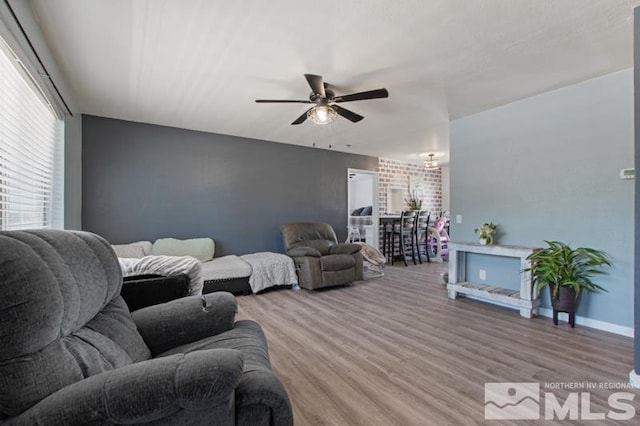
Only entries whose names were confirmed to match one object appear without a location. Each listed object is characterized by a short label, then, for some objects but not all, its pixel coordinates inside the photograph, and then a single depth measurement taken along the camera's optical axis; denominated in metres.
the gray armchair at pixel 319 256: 4.16
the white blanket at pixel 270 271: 4.05
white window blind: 1.74
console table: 3.05
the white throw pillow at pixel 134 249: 3.65
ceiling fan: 2.59
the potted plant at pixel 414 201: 7.34
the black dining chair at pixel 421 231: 6.41
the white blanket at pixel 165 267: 2.04
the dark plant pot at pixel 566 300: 2.77
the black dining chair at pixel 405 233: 6.23
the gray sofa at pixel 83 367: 0.78
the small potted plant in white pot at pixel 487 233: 3.52
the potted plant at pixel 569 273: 2.78
